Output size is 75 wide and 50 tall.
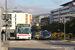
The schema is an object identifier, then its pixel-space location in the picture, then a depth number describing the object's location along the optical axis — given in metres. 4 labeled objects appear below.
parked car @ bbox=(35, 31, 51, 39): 37.09
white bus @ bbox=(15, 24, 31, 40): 34.22
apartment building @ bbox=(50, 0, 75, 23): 131.43
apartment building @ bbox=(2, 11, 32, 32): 141.75
